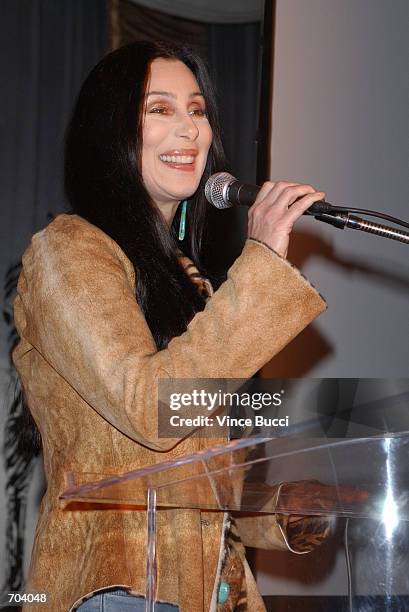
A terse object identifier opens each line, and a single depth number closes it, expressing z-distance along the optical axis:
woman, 2.19
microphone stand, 2.20
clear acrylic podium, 1.96
